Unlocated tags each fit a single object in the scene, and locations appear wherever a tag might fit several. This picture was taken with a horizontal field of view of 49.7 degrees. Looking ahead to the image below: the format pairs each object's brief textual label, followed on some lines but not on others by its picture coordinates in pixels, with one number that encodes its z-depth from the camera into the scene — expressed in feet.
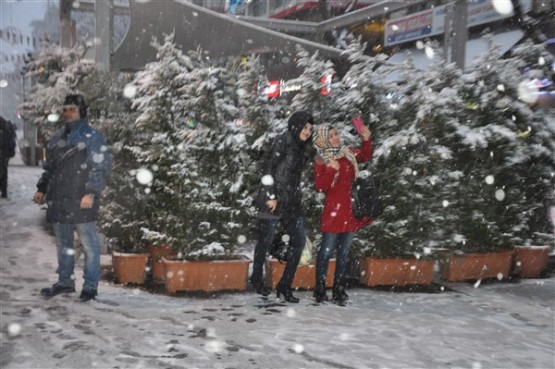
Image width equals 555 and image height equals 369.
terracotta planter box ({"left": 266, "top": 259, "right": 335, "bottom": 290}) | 20.52
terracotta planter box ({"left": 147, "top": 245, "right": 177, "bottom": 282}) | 21.15
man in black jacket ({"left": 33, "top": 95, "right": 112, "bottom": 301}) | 17.95
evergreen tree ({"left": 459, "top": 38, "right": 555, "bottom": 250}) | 23.02
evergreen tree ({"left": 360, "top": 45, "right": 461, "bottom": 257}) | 21.13
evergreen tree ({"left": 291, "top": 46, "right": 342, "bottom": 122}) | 21.09
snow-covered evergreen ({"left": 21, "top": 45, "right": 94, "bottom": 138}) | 31.45
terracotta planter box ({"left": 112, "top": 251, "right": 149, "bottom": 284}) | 20.75
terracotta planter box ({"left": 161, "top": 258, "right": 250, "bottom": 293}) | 19.65
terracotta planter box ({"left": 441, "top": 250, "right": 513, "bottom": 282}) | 23.20
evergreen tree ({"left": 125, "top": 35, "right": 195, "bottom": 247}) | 19.88
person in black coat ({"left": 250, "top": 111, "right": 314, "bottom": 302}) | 18.19
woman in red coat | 18.33
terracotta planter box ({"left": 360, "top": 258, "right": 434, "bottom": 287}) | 21.54
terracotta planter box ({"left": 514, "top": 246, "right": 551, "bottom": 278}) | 24.64
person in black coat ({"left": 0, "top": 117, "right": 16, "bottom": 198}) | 41.47
